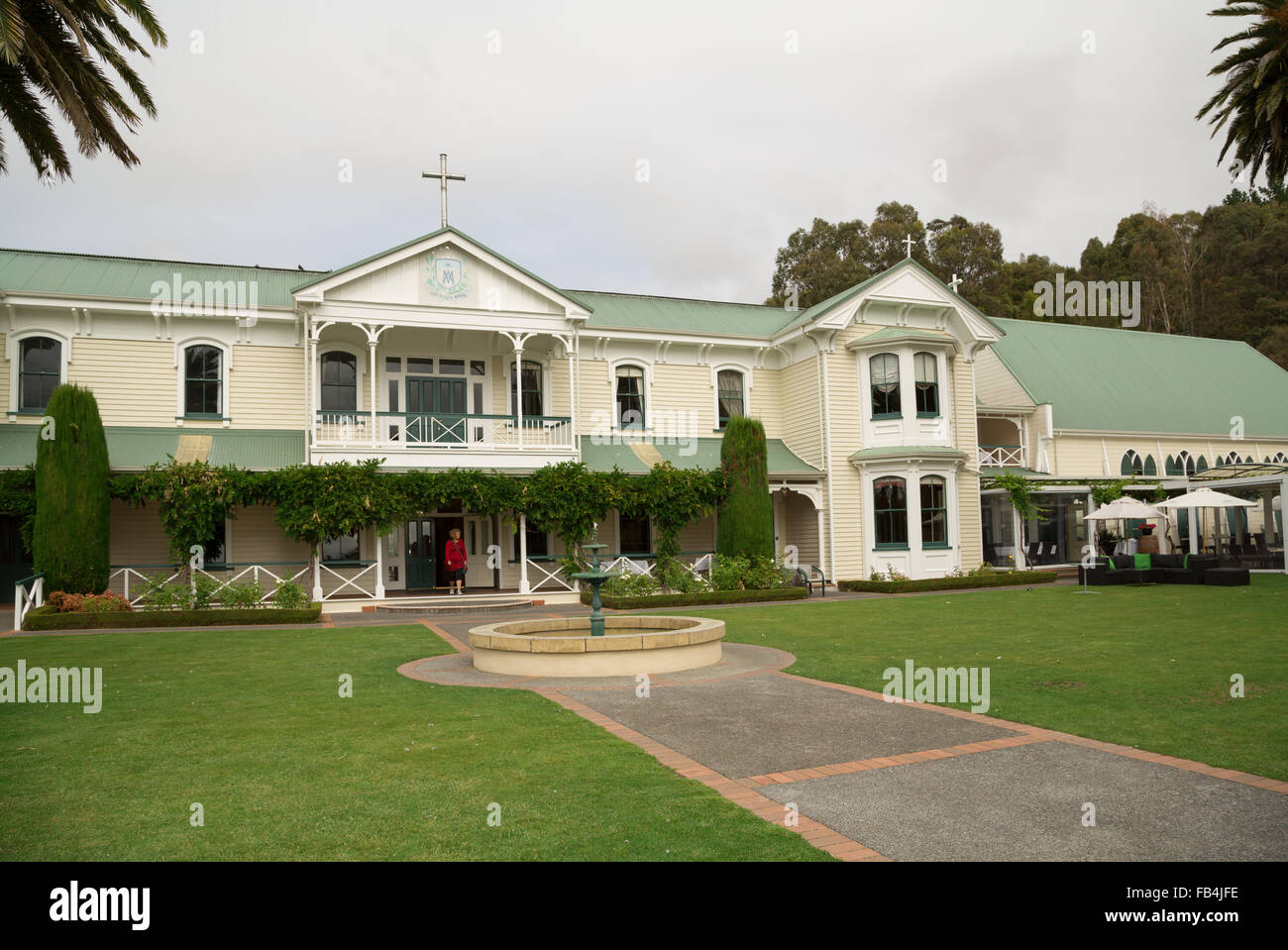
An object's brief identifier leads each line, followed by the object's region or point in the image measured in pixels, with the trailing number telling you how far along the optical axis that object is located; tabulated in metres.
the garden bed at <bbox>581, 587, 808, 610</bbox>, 20.77
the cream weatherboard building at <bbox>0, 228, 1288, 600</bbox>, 22.41
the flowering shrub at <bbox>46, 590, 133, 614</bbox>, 17.56
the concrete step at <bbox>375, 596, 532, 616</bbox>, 20.58
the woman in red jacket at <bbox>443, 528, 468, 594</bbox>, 22.80
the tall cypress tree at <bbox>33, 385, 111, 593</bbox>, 18.36
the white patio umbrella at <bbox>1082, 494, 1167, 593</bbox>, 25.17
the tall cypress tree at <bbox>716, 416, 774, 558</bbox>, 24.11
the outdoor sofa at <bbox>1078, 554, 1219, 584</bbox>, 24.98
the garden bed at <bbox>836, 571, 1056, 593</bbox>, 24.83
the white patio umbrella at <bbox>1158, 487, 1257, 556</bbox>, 26.03
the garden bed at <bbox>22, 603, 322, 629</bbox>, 16.75
